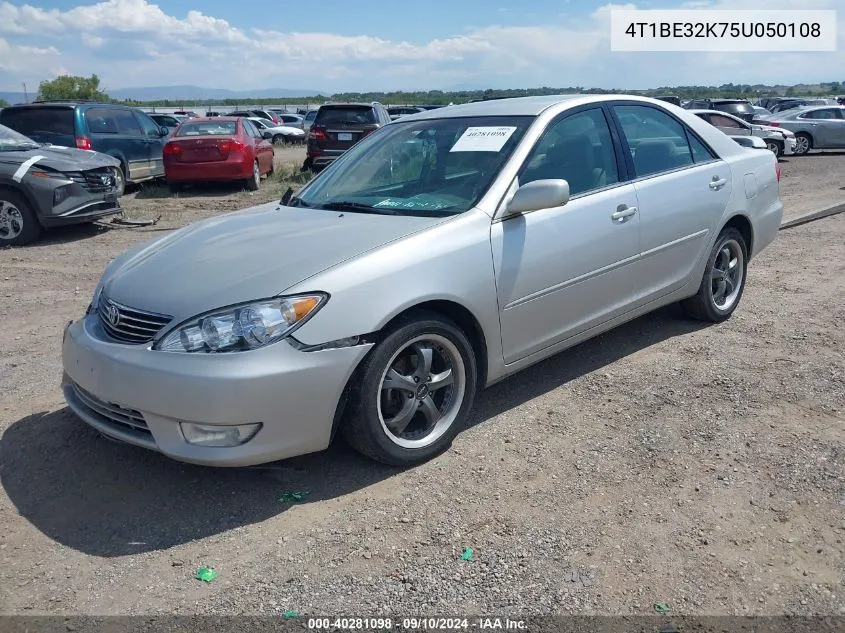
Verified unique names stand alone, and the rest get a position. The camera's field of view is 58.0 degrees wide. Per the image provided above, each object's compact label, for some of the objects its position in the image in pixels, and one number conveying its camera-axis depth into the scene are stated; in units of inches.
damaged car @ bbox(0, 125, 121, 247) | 355.6
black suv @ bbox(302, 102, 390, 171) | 637.9
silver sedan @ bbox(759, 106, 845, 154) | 860.0
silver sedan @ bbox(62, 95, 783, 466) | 125.6
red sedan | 526.6
